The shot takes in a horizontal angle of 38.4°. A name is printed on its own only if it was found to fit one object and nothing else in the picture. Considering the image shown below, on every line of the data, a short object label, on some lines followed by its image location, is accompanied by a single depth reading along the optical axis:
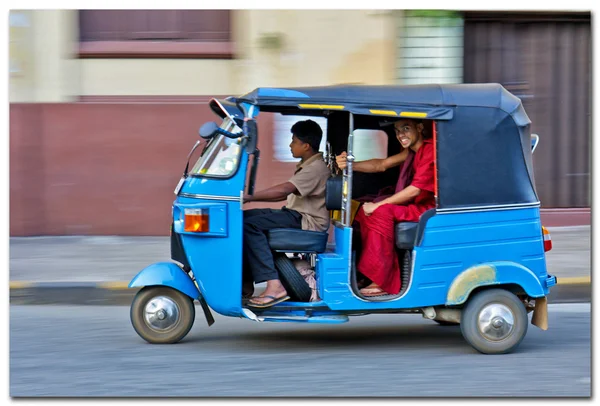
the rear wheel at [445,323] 6.96
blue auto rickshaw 5.73
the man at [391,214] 5.85
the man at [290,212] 5.91
